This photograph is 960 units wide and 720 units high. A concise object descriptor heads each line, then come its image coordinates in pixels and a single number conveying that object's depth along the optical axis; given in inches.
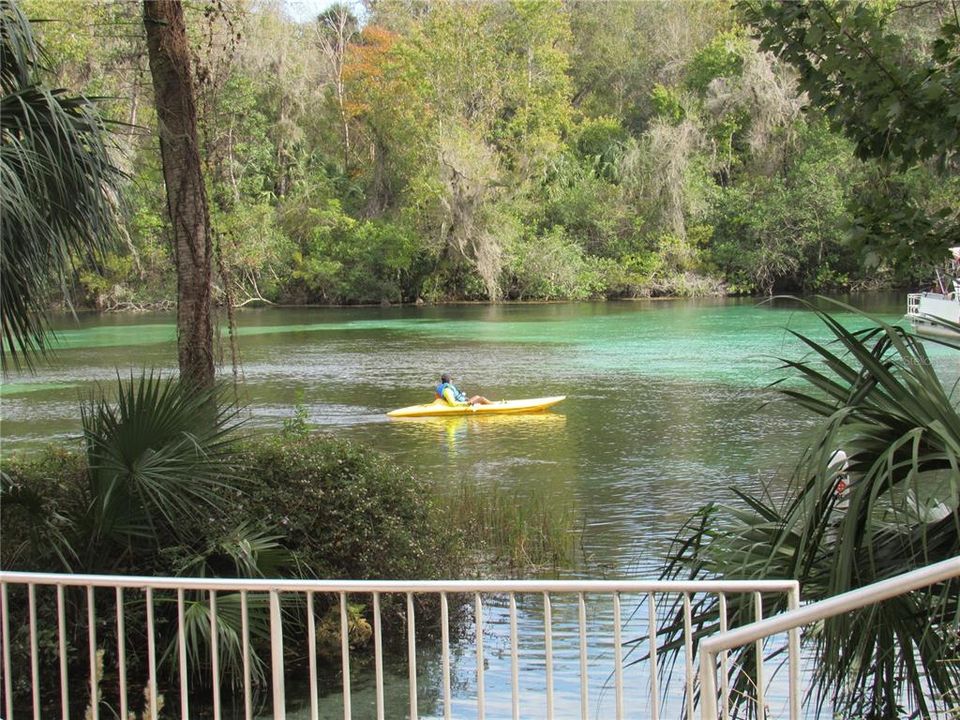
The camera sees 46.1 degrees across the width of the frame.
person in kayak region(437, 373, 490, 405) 775.7
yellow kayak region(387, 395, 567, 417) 775.1
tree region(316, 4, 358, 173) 2237.9
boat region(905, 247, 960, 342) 1186.0
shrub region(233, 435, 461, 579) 290.2
